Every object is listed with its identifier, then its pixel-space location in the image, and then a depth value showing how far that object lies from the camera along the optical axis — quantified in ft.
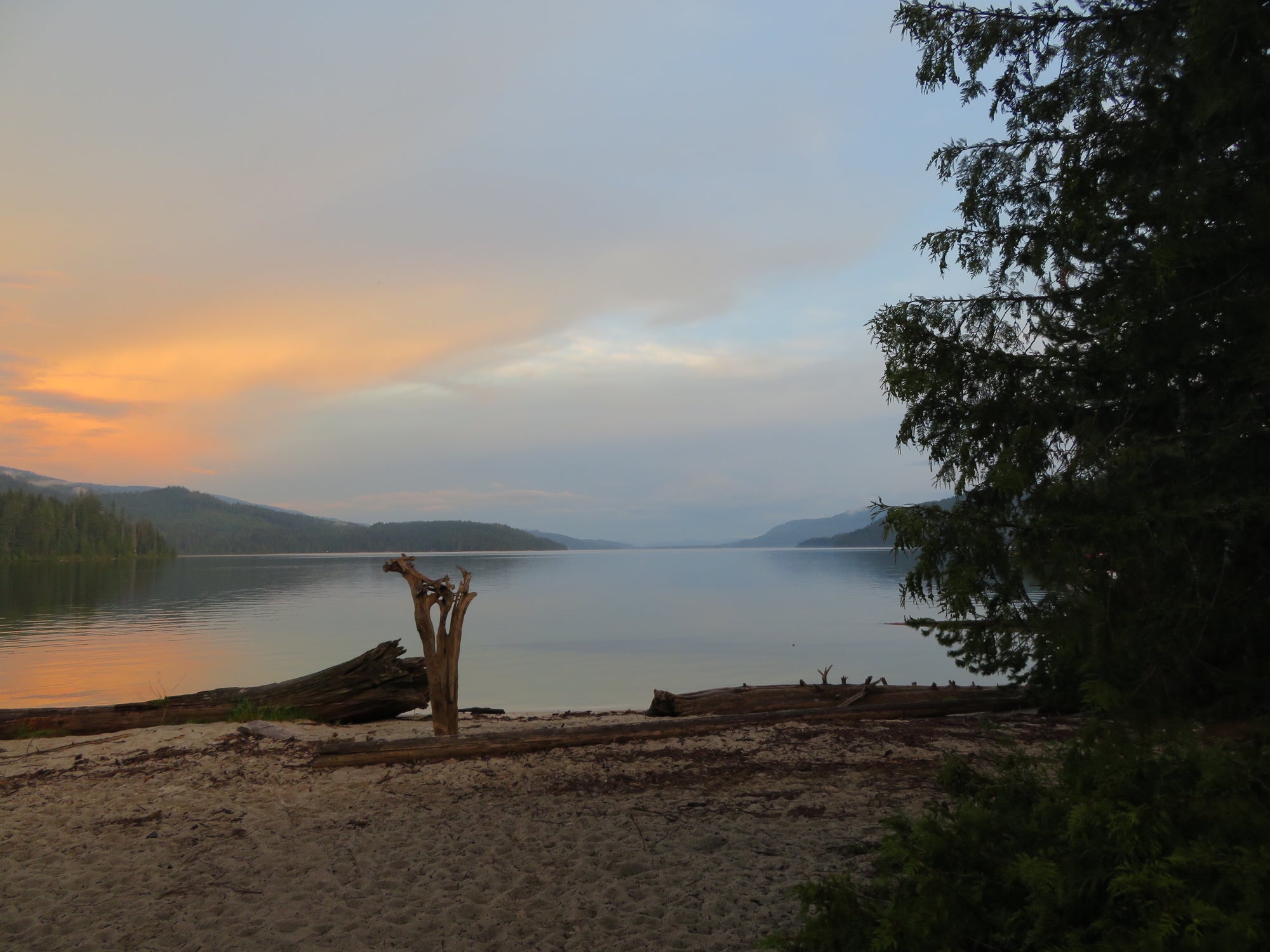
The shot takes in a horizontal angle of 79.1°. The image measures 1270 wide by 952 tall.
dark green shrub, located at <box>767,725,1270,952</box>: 8.36
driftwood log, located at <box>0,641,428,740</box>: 39.14
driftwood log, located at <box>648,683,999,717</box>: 36.35
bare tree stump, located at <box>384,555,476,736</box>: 31.55
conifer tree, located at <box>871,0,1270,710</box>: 12.14
